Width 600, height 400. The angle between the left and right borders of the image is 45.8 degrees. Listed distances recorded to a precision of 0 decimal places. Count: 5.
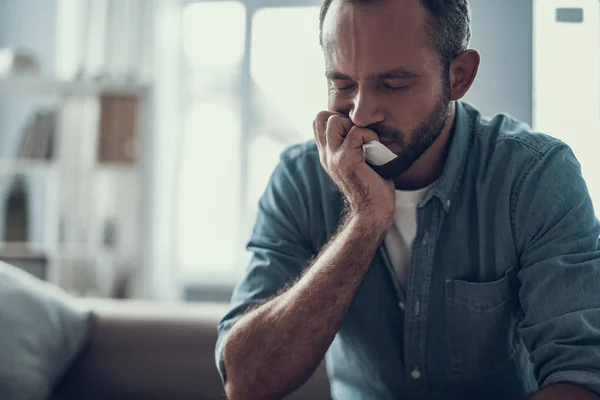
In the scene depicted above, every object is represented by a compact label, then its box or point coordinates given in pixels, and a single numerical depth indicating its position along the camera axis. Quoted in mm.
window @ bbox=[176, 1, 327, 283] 3629
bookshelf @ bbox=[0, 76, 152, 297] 3145
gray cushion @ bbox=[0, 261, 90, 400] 1291
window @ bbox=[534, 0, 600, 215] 3074
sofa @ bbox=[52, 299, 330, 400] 1396
